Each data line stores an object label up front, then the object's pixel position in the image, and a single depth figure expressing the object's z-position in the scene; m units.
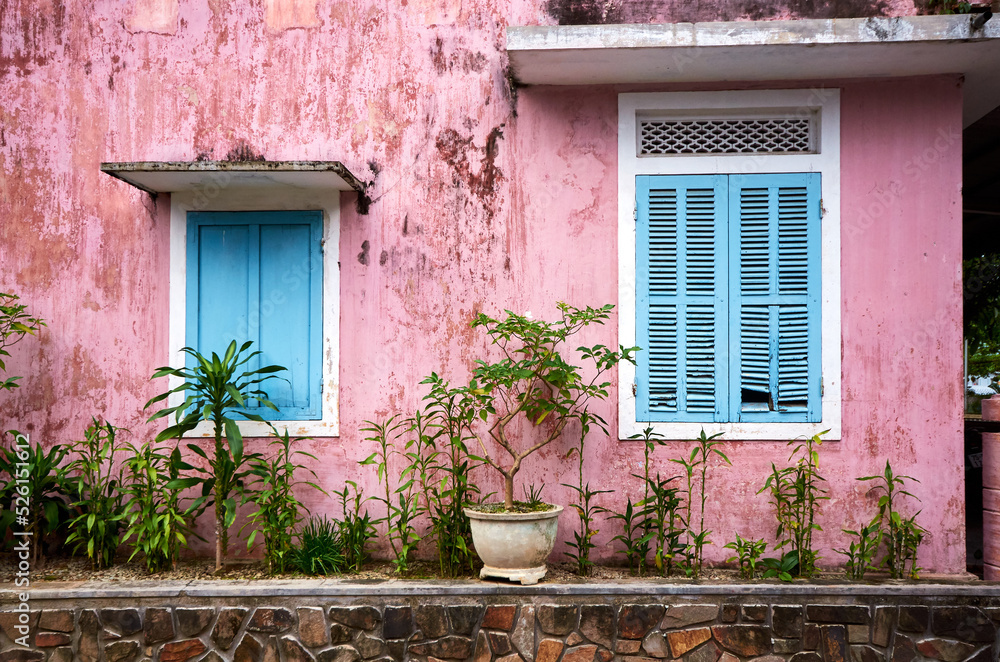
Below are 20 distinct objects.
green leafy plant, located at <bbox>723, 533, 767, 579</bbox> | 4.20
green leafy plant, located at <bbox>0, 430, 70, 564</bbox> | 4.31
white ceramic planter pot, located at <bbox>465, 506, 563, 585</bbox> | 3.95
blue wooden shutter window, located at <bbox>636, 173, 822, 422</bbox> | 4.51
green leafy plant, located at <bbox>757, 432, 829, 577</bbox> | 4.26
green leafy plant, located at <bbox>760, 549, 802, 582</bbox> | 4.22
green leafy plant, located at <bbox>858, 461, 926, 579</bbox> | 4.22
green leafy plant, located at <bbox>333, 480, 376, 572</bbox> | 4.38
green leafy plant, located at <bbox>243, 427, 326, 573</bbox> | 4.28
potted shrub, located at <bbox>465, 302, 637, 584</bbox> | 3.98
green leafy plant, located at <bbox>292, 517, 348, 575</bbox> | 4.28
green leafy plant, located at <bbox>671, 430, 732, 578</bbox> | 4.29
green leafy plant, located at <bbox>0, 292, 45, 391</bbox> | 4.48
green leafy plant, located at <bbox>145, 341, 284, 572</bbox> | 4.13
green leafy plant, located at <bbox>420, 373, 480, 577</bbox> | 4.28
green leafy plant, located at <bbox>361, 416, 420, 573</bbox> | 4.34
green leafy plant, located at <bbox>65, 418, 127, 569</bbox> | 4.32
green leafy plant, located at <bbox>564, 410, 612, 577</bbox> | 4.33
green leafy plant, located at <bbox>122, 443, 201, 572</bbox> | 4.19
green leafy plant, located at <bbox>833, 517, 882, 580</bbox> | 4.23
